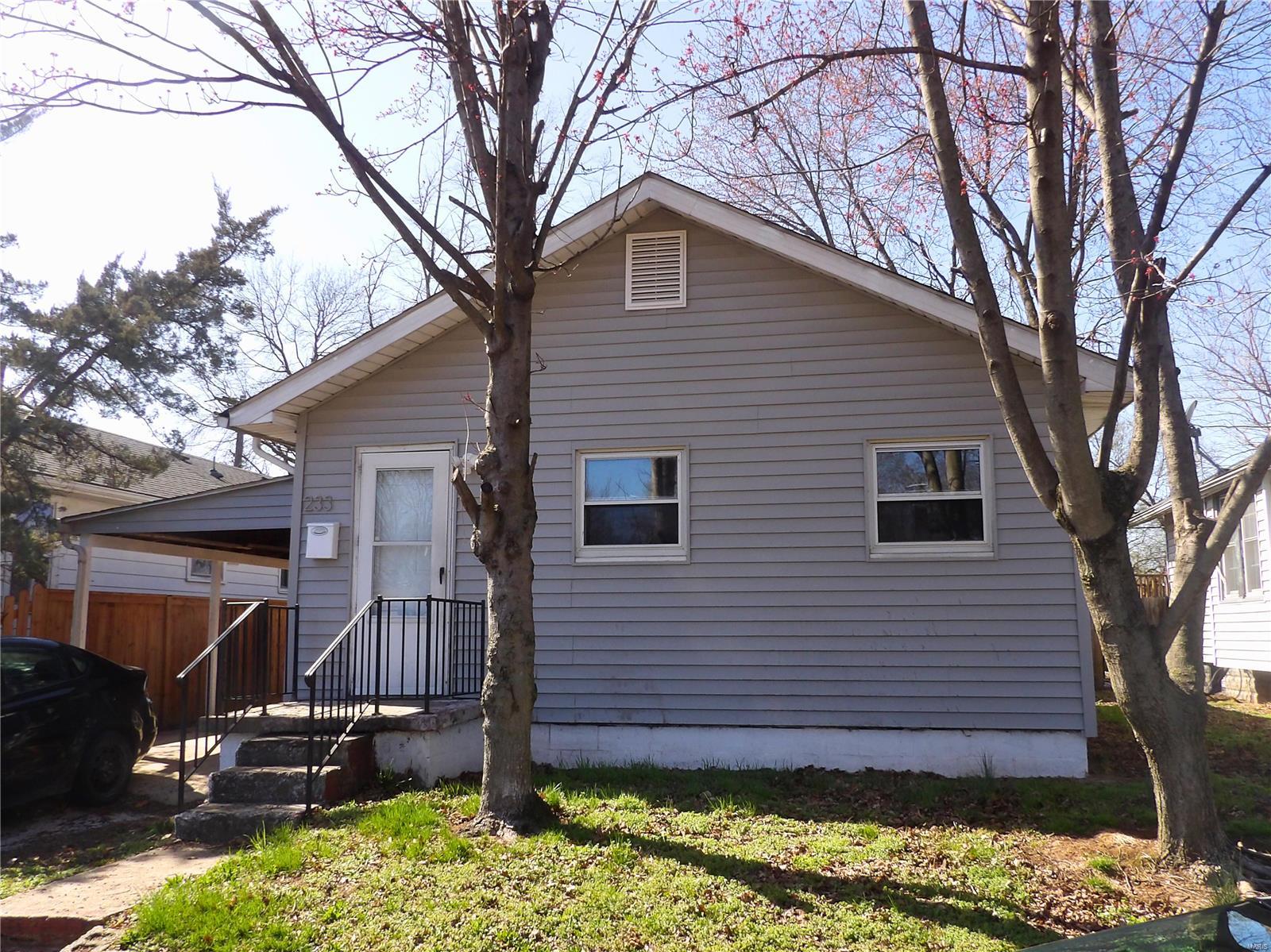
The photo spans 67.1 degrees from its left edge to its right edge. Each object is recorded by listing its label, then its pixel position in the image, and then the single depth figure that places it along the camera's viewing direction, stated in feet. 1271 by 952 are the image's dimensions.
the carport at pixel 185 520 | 33.88
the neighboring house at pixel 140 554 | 50.16
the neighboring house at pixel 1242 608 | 48.16
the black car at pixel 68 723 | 24.94
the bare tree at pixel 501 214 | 18.98
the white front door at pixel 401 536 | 30.09
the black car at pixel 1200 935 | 7.81
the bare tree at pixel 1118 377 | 17.34
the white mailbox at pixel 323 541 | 30.50
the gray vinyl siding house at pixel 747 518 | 27.22
